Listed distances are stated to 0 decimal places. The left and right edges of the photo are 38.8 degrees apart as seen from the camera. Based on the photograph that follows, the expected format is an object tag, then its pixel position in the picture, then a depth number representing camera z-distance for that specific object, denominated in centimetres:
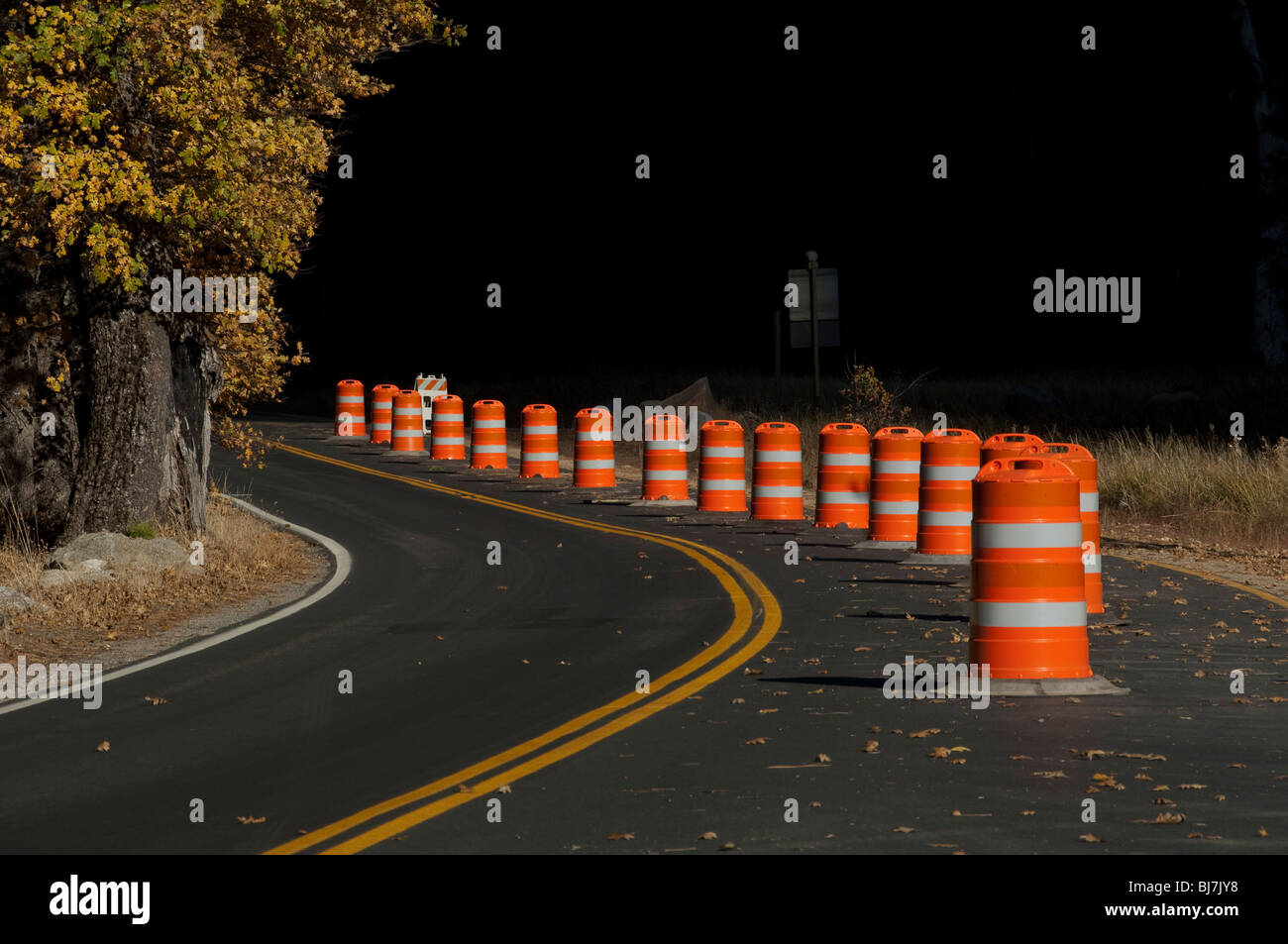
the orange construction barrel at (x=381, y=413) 3694
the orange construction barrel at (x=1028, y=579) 1120
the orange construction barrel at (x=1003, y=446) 1575
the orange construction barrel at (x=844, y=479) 2227
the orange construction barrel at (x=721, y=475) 2462
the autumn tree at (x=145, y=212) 1695
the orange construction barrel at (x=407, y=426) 3453
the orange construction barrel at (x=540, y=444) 2995
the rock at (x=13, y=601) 1558
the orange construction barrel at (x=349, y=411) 3834
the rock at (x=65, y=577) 1672
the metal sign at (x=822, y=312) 3128
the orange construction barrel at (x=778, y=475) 2314
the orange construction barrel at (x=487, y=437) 3147
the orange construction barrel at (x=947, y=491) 1866
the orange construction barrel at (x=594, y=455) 2816
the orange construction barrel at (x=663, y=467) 2614
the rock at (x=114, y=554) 1756
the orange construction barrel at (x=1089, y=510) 1438
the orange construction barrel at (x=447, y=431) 3344
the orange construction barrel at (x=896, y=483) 2038
